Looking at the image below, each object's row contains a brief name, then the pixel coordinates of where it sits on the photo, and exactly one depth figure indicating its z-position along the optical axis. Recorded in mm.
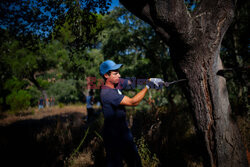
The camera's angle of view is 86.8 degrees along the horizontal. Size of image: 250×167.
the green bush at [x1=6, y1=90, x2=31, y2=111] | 13162
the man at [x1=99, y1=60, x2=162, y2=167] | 2025
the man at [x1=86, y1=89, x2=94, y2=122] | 7844
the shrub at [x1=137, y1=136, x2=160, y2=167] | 2781
